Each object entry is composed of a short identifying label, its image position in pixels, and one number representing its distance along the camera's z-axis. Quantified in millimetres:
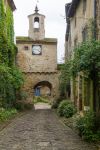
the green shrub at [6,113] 8981
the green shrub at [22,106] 13669
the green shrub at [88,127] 5200
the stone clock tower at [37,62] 16188
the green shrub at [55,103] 15057
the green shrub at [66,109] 9519
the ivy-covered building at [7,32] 11103
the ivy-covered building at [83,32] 6905
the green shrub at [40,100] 23145
